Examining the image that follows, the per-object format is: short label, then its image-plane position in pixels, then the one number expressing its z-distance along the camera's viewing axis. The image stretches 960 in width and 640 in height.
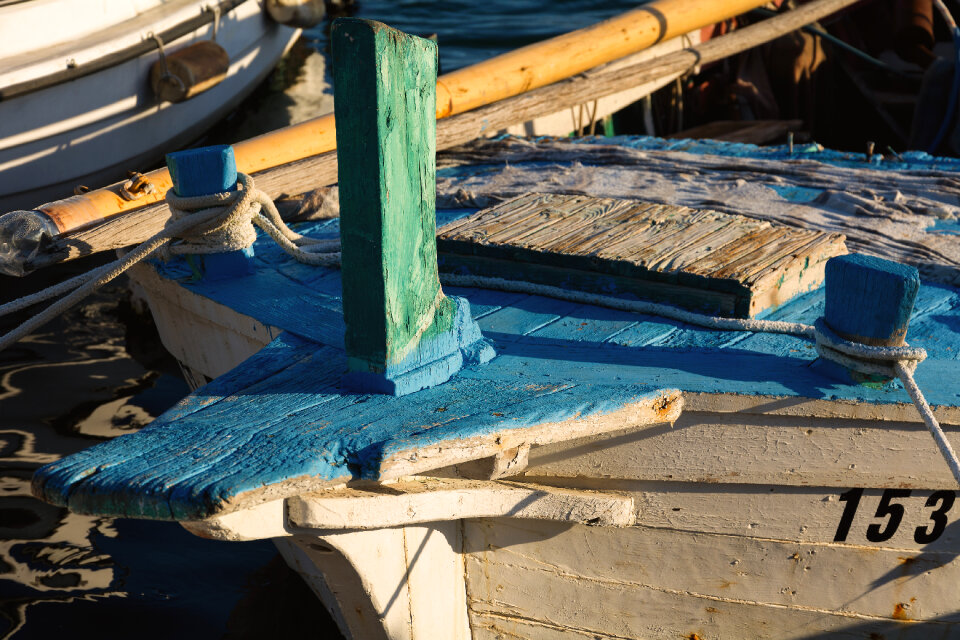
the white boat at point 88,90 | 6.11
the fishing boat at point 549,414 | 1.97
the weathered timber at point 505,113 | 3.29
